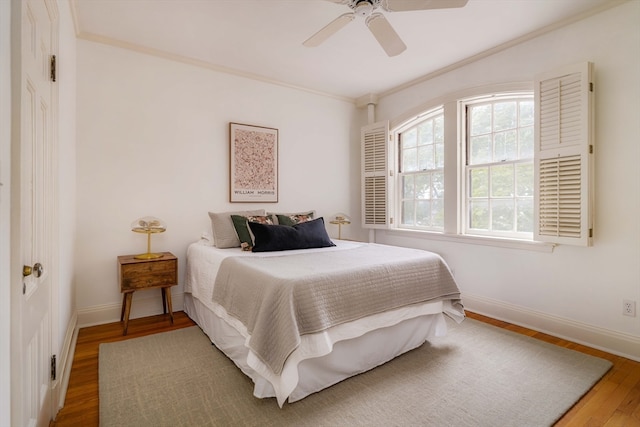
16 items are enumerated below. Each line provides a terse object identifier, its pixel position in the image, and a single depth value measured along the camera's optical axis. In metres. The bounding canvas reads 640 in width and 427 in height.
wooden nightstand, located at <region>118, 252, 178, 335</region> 2.78
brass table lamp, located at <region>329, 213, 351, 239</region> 4.34
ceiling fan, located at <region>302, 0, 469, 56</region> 2.01
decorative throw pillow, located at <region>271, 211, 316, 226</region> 3.48
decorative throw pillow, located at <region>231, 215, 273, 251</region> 3.07
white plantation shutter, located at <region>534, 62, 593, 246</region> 2.53
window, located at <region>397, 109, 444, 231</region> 3.93
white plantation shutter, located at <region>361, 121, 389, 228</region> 4.34
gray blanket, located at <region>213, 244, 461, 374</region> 1.79
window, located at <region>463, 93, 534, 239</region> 3.12
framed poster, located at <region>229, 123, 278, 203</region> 3.72
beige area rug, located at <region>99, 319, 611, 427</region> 1.71
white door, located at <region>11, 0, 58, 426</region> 1.06
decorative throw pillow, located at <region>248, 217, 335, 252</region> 2.92
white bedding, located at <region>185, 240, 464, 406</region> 1.81
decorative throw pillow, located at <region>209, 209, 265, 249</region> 3.15
